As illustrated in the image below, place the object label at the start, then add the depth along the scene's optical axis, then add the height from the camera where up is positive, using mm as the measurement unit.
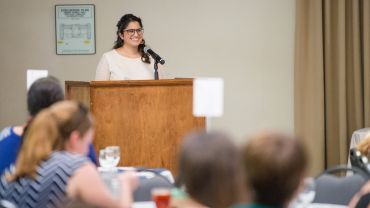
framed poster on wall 11178 +809
